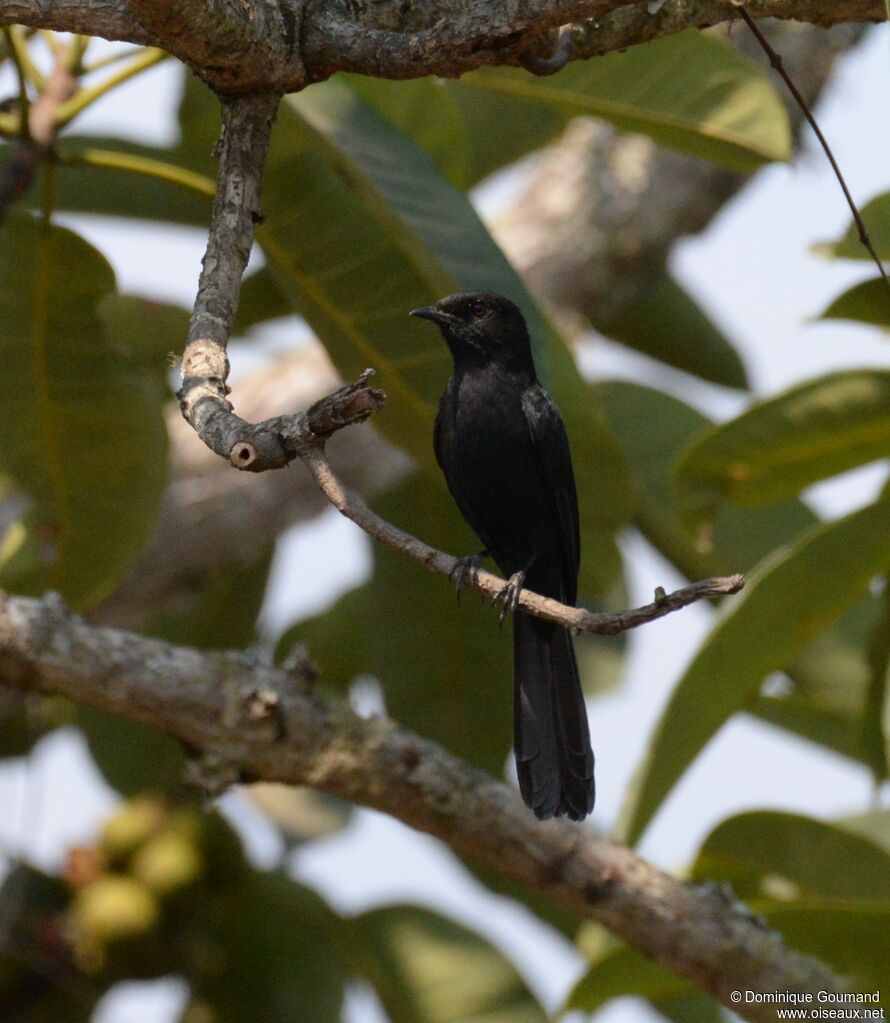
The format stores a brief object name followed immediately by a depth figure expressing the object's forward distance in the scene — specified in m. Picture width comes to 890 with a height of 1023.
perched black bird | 6.54
